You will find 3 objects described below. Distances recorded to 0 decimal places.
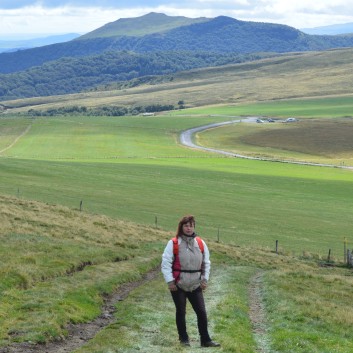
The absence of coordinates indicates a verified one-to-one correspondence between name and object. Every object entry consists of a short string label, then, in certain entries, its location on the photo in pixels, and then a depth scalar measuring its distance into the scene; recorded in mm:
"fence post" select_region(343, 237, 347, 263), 41125
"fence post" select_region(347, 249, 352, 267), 39625
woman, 14609
